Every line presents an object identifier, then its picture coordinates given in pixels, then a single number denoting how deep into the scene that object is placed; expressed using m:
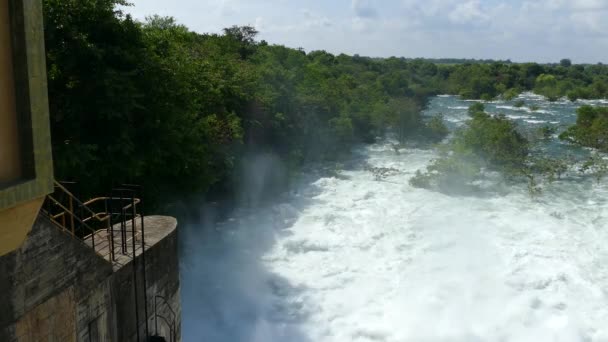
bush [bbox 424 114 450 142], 40.25
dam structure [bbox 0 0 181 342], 3.88
